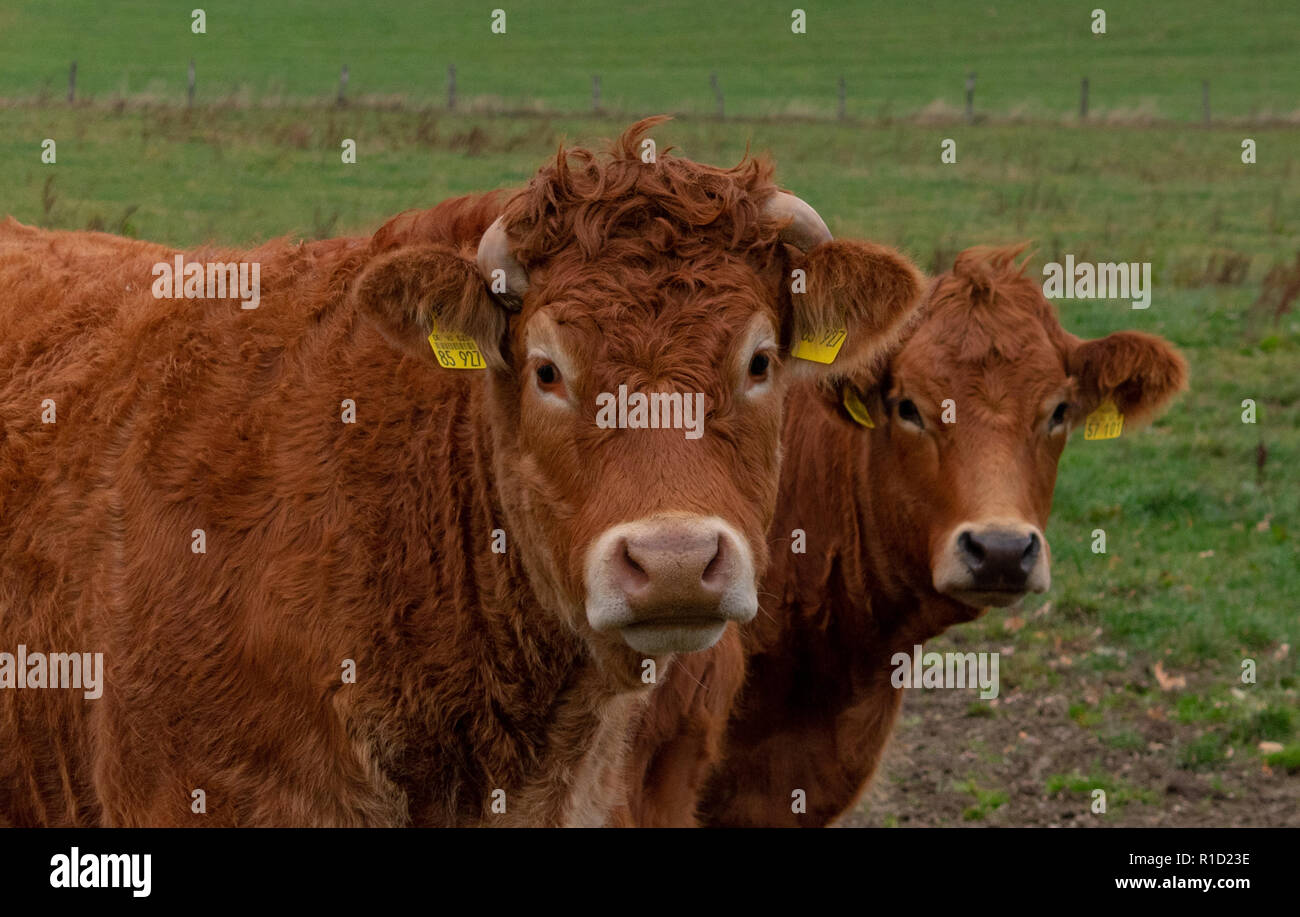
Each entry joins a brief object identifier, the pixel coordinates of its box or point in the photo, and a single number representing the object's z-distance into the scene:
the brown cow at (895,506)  5.52
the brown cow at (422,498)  3.68
